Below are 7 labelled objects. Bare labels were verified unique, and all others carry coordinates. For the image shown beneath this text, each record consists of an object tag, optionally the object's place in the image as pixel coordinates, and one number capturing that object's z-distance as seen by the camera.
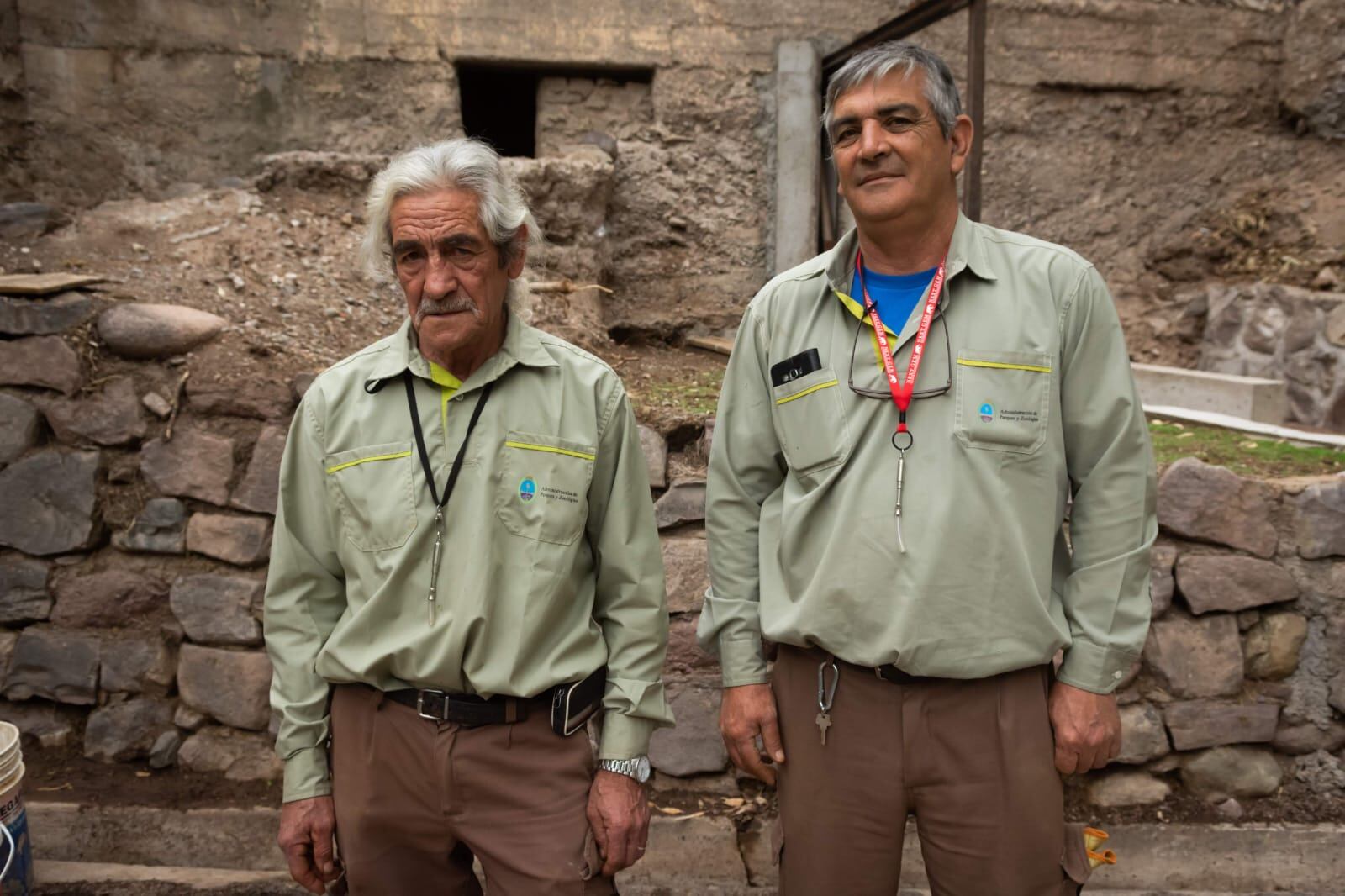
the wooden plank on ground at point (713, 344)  5.34
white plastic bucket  2.71
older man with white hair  1.91
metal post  4.45
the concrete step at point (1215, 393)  4.85
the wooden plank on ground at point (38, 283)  3.73
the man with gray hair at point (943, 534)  1.84
